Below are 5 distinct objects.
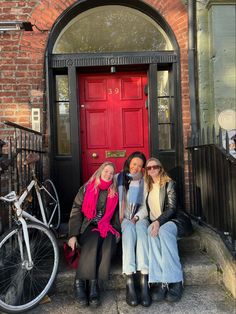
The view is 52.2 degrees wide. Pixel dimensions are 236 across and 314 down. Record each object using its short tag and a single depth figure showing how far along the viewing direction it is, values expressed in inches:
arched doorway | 134.5
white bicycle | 84.7
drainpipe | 131.9
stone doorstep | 95.3
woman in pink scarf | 88.9
